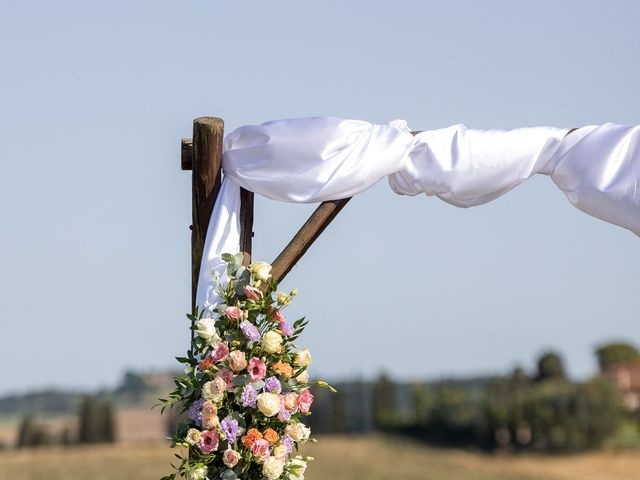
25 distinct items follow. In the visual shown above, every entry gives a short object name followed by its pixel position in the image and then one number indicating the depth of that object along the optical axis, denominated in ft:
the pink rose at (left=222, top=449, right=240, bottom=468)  35.04
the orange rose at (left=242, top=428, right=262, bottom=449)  35.29
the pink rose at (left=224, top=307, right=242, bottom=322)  35.99
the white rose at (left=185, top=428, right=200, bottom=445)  35.22
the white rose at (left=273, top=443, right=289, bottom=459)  35.58
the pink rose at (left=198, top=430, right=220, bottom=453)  35.29
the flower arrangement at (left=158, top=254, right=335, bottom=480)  35.32
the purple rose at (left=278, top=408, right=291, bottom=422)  35.63
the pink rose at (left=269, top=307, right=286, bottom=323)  36.22
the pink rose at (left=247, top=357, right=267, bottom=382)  35.53
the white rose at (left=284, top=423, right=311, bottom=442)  35.81
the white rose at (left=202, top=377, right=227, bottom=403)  35.29
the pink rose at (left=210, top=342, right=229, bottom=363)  35.81
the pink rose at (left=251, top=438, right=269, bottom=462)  35.22
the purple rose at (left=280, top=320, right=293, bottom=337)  36.22
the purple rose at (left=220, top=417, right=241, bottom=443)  35.32
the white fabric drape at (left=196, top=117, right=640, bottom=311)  37.68
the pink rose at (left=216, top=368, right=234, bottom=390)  35.65
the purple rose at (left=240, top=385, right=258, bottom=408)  35.29
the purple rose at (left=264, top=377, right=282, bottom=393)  35.53
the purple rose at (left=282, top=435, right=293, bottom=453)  35.94
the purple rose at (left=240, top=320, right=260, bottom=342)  35.70
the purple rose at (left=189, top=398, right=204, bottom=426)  35.76
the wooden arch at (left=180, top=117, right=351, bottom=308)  37.27
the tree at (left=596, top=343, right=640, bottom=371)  194.18
